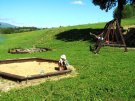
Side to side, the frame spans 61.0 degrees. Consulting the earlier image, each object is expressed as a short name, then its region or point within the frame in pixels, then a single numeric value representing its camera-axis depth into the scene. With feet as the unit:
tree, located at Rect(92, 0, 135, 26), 53.91
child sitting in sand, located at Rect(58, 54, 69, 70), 22.54
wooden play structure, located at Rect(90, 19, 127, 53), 33.34
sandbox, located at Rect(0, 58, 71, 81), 19.40
